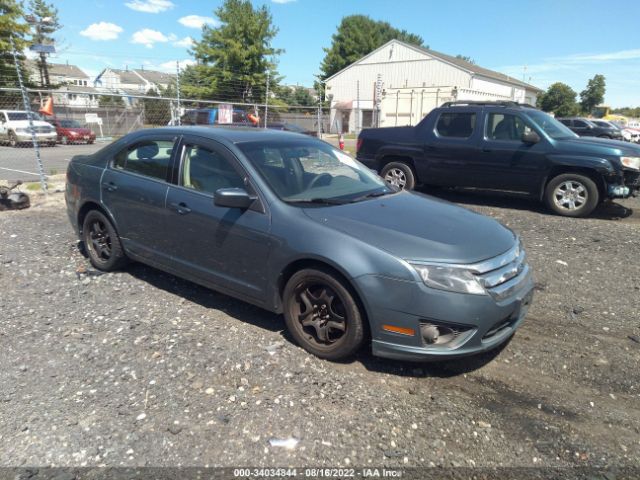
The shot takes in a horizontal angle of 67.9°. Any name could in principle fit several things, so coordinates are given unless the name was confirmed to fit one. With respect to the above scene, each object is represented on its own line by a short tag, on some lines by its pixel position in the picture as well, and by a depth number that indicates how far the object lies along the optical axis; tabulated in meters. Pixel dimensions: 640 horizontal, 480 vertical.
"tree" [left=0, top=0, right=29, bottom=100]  27.25
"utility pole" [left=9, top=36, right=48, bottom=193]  8.25
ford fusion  3.03
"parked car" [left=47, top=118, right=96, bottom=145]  23.52
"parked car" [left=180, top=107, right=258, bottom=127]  17.67
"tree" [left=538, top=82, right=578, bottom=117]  63.69
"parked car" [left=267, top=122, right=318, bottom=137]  23.07
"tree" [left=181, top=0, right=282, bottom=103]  39.16
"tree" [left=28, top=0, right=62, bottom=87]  32.62
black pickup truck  7.57
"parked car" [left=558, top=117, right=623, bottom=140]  24.39
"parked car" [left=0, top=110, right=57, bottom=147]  21.56
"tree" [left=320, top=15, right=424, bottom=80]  62.44
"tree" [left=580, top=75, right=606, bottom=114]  71.94
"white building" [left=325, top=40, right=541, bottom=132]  43.97
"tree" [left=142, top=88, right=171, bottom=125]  21.42
